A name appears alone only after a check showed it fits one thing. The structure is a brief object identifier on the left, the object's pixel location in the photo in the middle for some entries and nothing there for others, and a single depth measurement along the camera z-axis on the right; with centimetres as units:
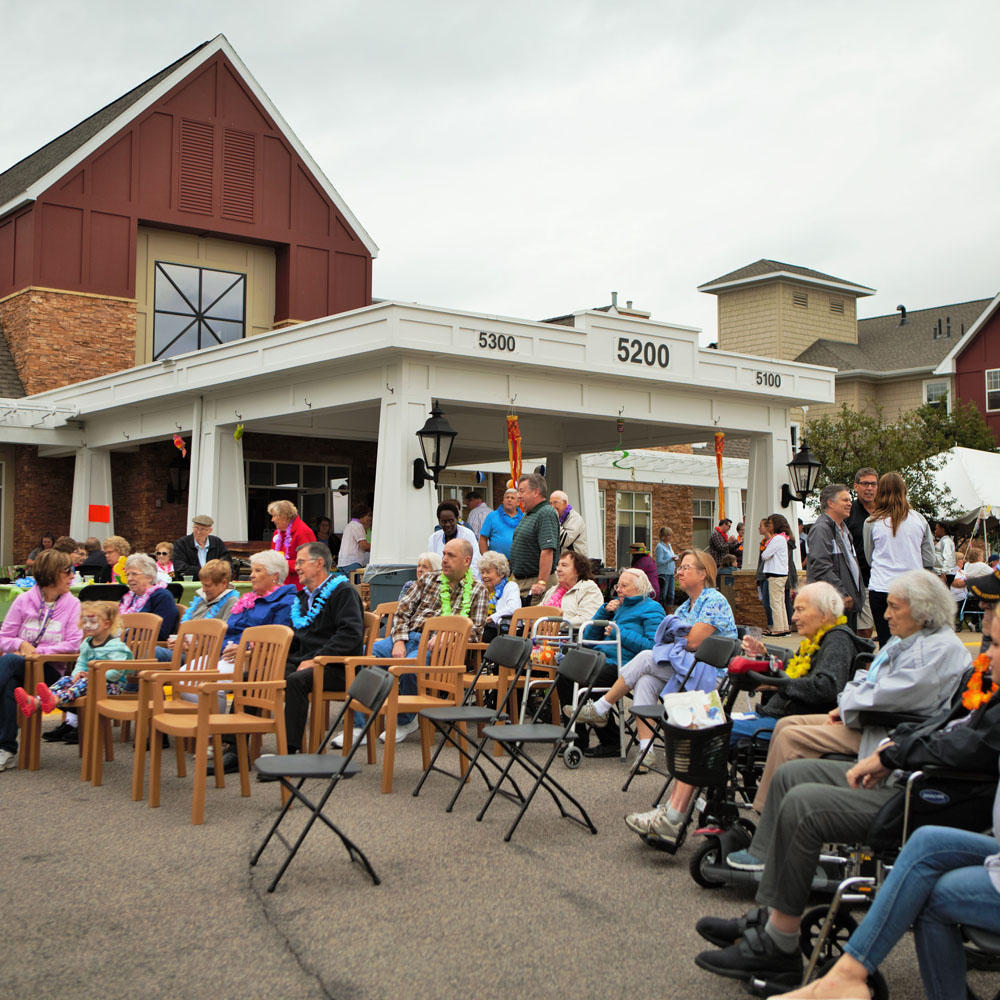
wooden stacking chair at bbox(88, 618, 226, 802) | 693
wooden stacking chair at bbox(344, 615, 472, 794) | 716
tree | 2883
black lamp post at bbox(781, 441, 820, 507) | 1906
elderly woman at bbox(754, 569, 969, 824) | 468
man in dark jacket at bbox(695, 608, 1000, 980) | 385
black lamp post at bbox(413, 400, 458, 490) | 1412
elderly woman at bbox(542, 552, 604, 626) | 902
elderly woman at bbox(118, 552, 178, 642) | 917
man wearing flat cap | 1330
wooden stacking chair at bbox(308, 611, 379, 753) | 770
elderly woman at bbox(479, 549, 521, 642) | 931
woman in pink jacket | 788
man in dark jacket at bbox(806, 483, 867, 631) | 841
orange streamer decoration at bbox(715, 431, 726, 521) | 1877
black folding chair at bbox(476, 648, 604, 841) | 609
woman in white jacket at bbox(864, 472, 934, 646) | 811
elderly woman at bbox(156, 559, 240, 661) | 862
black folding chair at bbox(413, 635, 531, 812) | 681
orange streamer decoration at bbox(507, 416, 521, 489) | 1552
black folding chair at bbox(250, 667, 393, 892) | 512
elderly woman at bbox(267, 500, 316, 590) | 1129
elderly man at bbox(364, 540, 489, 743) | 895
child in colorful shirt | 797
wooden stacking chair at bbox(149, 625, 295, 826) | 643
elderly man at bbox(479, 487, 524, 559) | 1215
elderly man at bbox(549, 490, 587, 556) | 1170
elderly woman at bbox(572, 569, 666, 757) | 839
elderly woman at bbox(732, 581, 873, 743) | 547
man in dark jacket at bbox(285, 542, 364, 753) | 796
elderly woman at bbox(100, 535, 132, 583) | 1192
